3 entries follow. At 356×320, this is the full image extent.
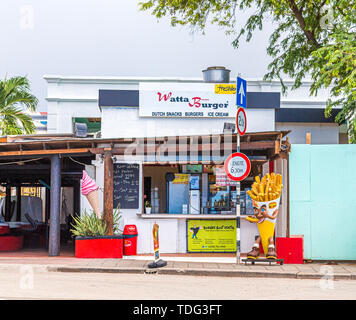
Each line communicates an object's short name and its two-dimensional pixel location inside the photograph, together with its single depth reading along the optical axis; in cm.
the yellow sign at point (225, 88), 1577
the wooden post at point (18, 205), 2130
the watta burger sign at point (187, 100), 1552
